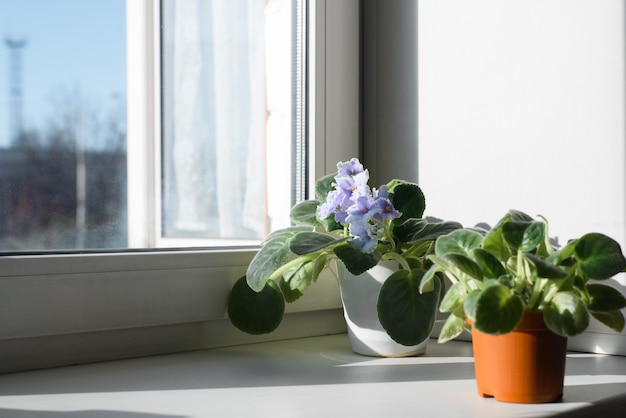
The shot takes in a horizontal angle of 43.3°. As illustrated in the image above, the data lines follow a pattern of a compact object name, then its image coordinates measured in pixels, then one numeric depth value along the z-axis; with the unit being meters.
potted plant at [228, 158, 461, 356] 0.98
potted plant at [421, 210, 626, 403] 0.72
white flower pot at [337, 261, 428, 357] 1.09
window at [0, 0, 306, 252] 1.00
